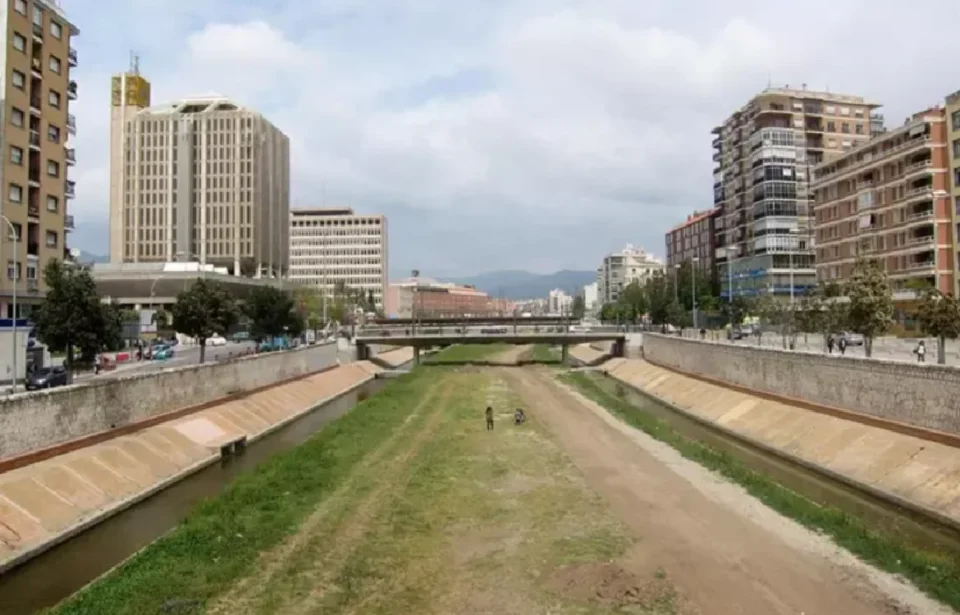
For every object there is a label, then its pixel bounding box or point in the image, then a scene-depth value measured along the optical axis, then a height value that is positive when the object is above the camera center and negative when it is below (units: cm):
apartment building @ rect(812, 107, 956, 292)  8419 +1376
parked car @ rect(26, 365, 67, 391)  4850 -360
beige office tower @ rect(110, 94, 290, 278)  18462 +3287
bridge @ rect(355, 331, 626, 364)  10875 -257
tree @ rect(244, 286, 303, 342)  8462 +91
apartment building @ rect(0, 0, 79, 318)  7006 +1768
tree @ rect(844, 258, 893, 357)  5119 +105
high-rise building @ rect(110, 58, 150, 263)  18675 +4991
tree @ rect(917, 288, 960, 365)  4806 +9
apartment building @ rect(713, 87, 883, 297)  12331 +2496
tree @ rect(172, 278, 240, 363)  6388 +89
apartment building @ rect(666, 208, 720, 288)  16275 +1838
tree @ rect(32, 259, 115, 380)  4428 +50
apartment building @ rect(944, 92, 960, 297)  7988 +1729
